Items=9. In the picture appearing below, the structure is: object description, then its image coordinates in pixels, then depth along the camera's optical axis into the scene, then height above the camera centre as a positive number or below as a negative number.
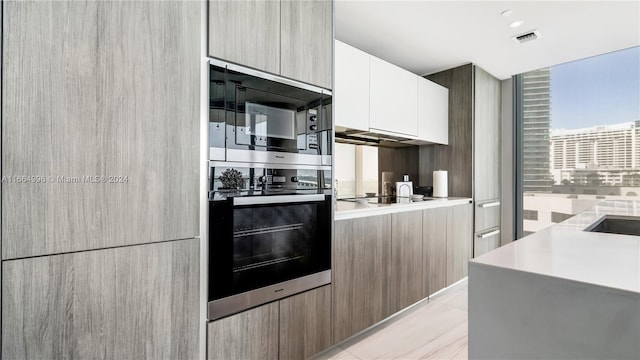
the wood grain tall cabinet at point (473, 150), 3.29 +0.33
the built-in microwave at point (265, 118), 1.46 +0.33
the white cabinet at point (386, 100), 2.25 +0.69
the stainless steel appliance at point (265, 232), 1.45 -0.29
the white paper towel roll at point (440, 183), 3.28 -0.04
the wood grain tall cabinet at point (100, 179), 1.01 +0.00
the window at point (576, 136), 3.12 +0.48
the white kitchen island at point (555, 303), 0.56 -0.25
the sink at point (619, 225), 1.44 -0.22
